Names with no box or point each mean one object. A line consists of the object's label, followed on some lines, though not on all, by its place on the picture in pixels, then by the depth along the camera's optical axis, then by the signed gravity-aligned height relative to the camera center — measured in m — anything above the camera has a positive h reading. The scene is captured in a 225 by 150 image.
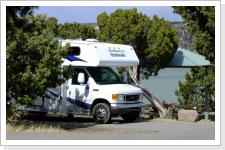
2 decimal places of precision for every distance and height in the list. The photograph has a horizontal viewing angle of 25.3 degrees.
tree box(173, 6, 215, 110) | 18.44 +1.90
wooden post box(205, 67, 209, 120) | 23.67 -1.19
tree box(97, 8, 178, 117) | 23.33 +1.99
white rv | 17.64 -0.38
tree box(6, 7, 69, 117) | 15.00 +0.49
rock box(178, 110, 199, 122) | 20.77 -1.56
